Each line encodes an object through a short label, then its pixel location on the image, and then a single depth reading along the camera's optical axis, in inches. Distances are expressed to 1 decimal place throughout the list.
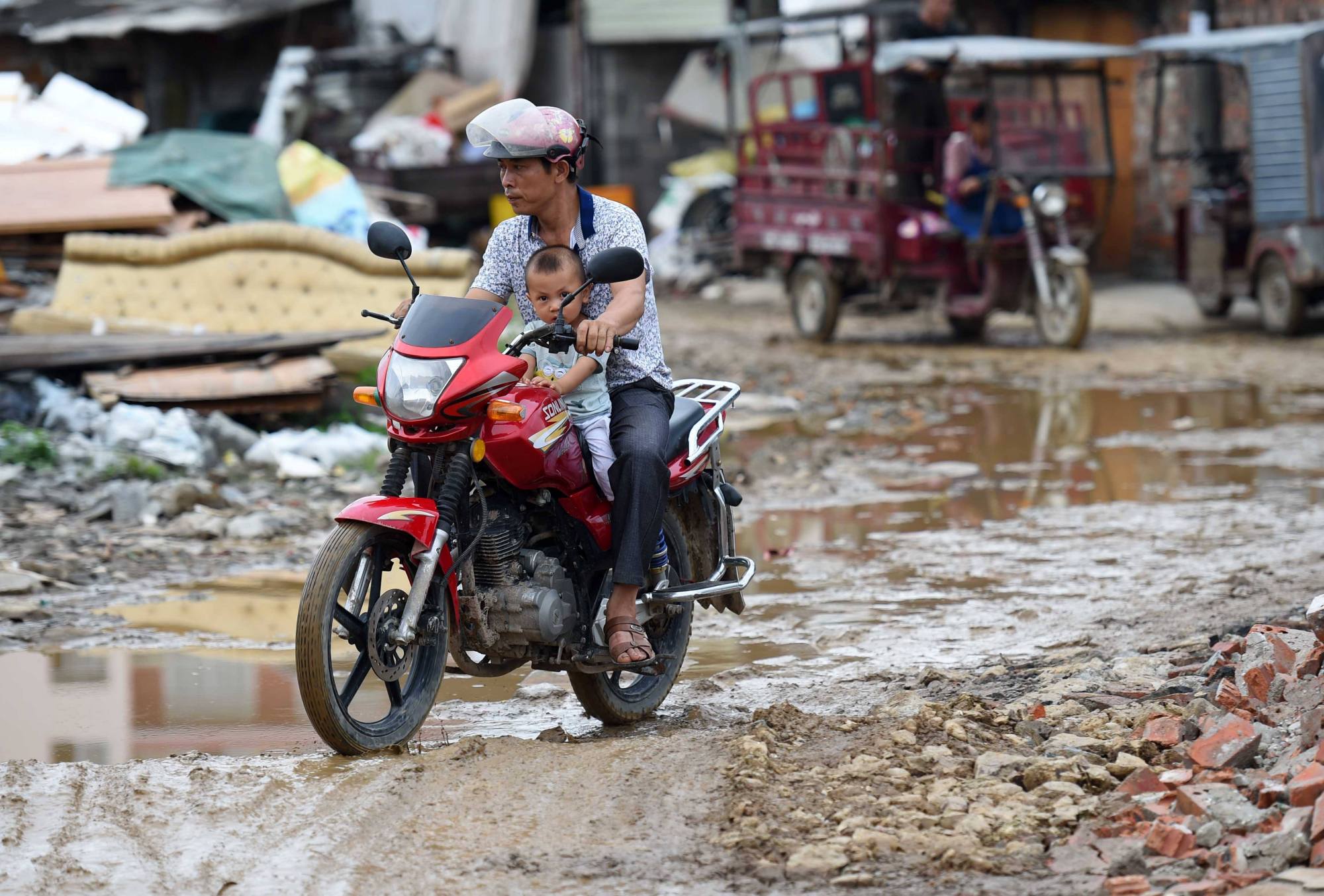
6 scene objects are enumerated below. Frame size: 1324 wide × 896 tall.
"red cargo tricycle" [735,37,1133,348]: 1076.5
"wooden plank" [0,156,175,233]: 966.4
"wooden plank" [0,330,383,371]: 787.4
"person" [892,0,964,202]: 1121.4
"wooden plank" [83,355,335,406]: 772.6
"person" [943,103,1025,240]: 1075.3
